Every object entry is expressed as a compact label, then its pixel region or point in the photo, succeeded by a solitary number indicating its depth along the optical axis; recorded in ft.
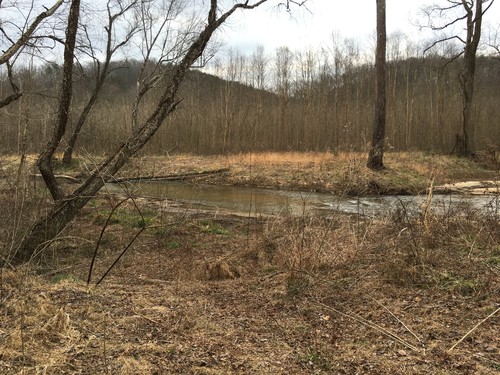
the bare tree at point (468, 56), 74.09
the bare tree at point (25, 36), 26.91
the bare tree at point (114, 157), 21.77
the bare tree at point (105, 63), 65.15
